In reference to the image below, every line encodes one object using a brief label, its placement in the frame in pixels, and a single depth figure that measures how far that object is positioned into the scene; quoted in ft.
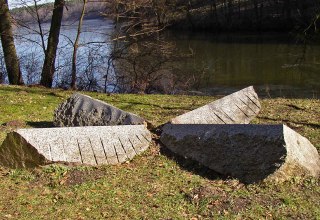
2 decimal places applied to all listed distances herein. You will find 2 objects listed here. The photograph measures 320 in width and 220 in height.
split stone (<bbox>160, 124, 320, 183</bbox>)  17.62
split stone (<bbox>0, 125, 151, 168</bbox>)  18.93
